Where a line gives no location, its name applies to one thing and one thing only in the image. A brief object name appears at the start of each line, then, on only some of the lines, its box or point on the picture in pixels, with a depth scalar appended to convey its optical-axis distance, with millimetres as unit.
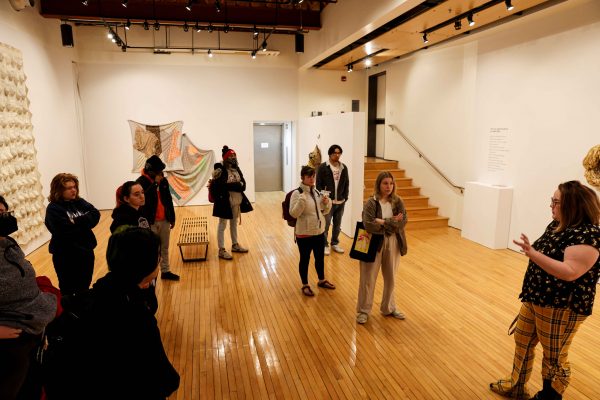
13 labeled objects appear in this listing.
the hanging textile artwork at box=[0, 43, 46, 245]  5441
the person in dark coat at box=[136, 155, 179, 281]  4312
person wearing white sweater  4102
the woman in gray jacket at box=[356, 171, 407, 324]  3502
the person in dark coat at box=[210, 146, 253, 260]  5492
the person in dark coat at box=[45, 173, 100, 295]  3266
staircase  7887
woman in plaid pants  2072
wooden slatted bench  5738
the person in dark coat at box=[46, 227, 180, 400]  1332
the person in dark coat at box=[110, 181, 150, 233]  3555
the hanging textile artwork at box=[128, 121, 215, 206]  9742
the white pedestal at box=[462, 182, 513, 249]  6359
